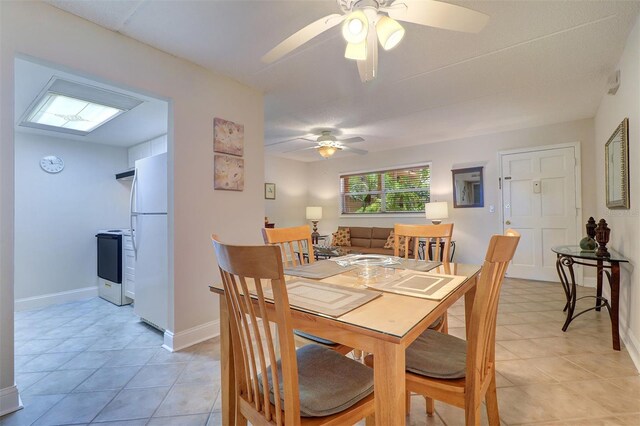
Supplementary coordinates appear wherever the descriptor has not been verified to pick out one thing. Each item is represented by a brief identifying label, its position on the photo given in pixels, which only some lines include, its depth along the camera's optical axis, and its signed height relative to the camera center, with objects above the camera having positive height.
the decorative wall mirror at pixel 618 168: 2.12 +0.37
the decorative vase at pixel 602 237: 2.23 -0.21
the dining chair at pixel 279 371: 0.79 -0.58
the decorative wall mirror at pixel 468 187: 4.63 +0.43
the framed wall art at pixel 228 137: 2.50 +0.73
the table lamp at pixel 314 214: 5.96 +0.01
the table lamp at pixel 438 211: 4.41 +0.04
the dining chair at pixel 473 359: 0.96 -0.59
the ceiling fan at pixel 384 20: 1.23 +0.90
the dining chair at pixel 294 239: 1.86 -0.17
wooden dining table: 0.77 -0.35
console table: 2.15 -0.54
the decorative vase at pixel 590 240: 2.57 -0.27
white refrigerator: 2.44 -0.21
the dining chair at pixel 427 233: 1.93 -0.15
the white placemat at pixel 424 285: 1.08 -0.31
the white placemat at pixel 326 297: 0.93 -0.31
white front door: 3.97 +0.10
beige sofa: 5.12 -0.49
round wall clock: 3.56 +0.70
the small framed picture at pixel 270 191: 5.80 +0.51
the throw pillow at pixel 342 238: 5.59 -0.48
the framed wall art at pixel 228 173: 2.50 +0.40
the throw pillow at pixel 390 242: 4.93 -0.51
